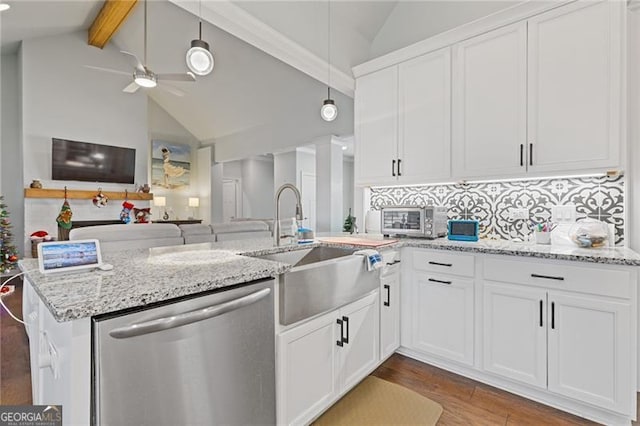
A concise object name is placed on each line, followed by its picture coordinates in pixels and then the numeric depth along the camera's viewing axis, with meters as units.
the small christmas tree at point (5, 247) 4.60
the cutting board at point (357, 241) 2.28
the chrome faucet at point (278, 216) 2.05
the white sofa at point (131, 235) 3.02
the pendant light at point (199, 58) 2.40
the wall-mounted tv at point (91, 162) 5.87
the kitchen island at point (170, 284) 0.80
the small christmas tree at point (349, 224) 4.71
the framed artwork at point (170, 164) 8.21
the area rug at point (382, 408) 1.72
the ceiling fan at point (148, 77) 3.60
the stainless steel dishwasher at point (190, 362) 0.85
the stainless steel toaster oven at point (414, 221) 2.58
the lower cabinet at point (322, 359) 1.41
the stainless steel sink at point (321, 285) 1.39
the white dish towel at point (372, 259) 1.93
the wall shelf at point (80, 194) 5.53
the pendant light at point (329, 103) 3.01
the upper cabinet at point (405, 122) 2.70
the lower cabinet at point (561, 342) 1.66
